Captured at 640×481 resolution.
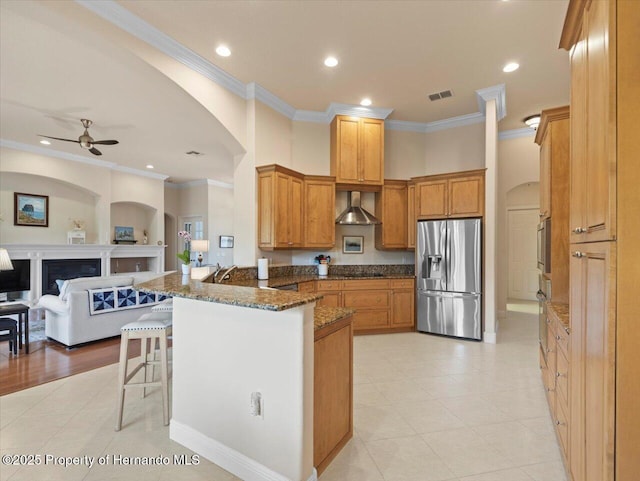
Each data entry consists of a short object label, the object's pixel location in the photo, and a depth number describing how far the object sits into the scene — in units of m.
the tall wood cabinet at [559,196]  2.45
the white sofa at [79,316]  4.08
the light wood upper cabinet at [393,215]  5.14
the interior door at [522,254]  7.39
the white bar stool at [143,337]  2.27
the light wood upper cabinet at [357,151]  4.87
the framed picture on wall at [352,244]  5.36
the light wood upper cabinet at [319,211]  4.81
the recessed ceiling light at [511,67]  3.72
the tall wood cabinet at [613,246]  1.08
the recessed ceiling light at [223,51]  3.37
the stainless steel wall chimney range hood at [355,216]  4.98
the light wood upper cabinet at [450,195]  4.41
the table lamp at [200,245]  6.66
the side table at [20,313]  3.94
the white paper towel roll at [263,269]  4.23
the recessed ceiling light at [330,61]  3.63
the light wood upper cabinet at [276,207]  4.25
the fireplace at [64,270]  6.66
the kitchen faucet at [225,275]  3.49
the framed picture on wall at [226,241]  9.73
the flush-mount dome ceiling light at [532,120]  5.05
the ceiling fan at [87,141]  4.79
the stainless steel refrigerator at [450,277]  4.36
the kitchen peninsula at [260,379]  1.60
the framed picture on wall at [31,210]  6.48
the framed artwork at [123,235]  8.41
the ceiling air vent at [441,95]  4.40
